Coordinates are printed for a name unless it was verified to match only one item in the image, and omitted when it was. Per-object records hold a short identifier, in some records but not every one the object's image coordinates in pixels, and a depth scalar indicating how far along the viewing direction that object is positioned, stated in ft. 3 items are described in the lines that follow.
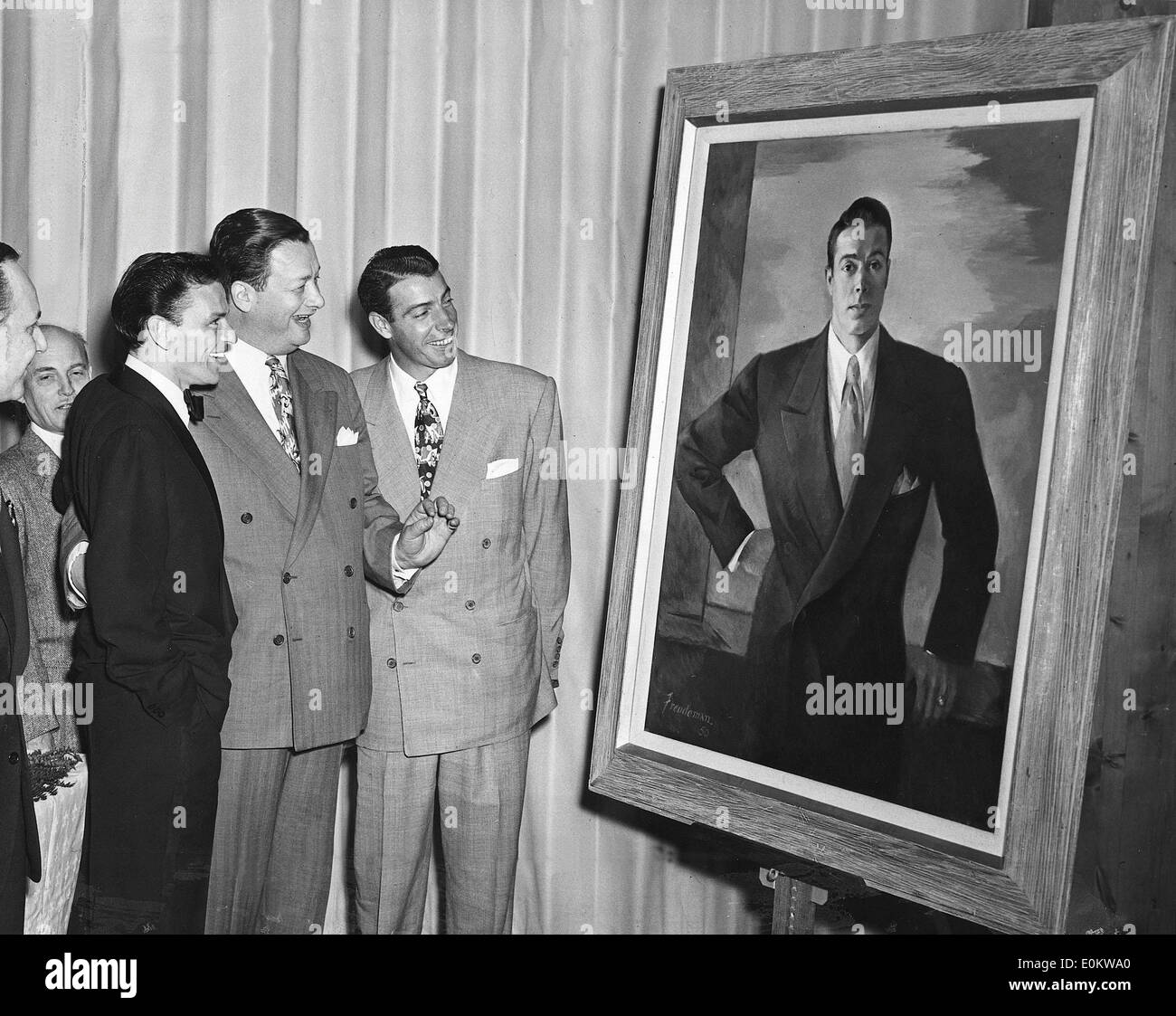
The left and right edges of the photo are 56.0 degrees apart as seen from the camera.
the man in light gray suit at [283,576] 7.12
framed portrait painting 5.02
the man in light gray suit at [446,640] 7.90
